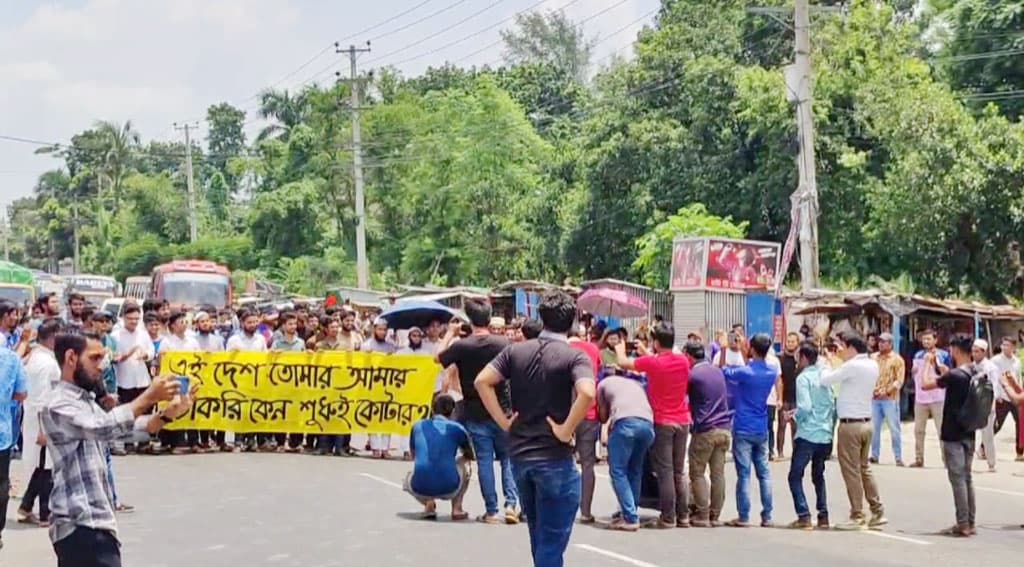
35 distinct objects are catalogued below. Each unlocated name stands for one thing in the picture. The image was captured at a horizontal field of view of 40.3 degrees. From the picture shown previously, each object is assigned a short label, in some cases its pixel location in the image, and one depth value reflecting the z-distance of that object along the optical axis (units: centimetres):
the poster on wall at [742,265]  3098
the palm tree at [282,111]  7762
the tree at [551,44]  9056
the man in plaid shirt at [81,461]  661
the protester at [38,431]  1123
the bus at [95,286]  5578
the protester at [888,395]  1802
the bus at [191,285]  4188
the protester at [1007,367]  1903
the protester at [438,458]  1265
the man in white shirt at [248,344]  1945
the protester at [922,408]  1944
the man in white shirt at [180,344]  1894
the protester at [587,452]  1297
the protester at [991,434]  1883
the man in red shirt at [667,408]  1288
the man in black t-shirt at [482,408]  1217
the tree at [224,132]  12231
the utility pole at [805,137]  2694
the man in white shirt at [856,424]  1292
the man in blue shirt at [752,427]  1334
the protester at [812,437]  1305
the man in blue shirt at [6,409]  1042
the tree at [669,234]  3625
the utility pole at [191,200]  7864
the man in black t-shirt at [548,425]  819
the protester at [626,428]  1235
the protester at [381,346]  1923
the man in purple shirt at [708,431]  1315
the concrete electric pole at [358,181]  5000
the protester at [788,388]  1986
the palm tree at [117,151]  10150
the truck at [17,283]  4059
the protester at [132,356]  1698
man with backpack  1287
